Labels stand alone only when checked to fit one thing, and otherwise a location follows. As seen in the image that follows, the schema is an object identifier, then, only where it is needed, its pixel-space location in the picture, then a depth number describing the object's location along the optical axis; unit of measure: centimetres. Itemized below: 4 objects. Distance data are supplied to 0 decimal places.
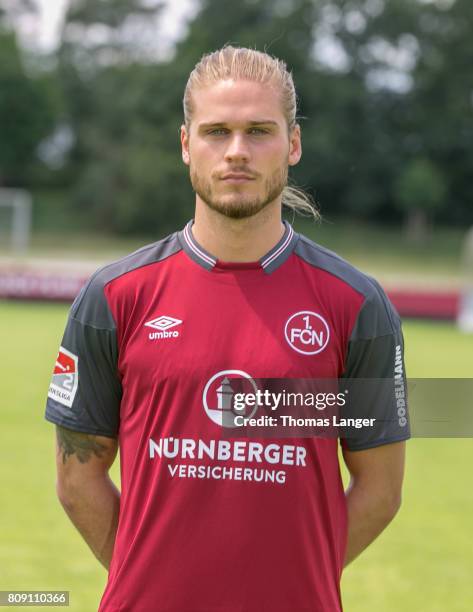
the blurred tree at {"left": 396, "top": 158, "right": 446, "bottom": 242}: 4409
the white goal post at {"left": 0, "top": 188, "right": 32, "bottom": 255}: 2559
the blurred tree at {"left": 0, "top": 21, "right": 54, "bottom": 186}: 4778
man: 202
